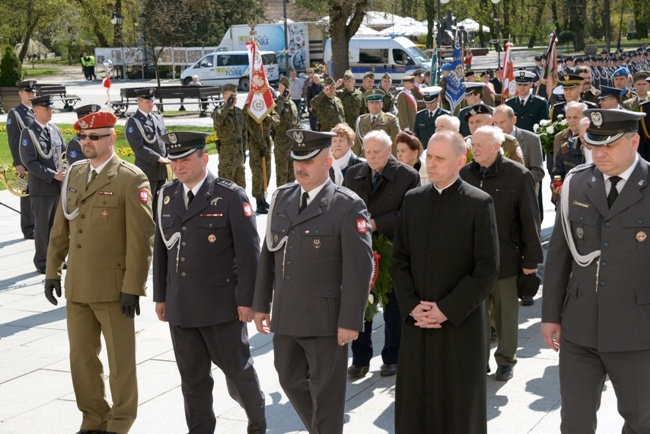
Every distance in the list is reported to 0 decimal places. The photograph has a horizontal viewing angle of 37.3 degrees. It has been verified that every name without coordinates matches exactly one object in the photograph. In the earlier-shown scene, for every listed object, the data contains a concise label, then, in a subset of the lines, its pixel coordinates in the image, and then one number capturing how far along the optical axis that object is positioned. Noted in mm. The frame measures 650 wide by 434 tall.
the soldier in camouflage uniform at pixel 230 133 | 15711
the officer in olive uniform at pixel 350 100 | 20828
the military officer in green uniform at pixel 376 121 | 13727
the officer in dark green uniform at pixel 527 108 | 14031
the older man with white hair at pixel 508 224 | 7406
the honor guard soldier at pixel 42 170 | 11984
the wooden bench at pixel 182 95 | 35909
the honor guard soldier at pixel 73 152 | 12148
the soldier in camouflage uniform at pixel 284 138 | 17031
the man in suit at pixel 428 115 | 14578
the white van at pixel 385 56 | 45991
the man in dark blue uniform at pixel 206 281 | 6168
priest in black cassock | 5469
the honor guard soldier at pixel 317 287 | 5738
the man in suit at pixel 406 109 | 18500
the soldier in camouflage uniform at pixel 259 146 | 16625
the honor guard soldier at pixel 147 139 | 13195
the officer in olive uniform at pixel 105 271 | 6500
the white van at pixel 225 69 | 49094
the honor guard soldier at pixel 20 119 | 12273
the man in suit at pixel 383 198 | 7547
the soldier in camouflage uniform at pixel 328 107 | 18547
